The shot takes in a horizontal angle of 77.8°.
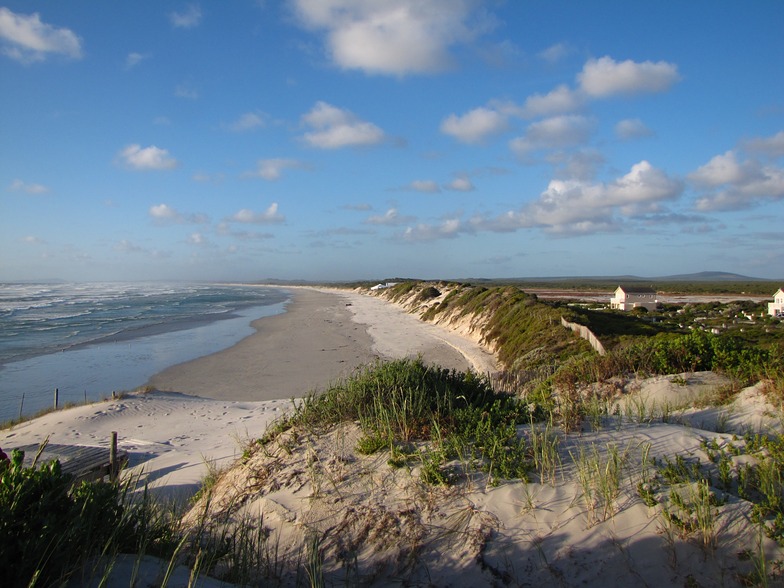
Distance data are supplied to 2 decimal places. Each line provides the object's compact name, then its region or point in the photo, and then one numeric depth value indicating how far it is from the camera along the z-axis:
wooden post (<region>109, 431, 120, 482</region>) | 9.18
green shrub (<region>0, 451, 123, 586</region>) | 2.88
